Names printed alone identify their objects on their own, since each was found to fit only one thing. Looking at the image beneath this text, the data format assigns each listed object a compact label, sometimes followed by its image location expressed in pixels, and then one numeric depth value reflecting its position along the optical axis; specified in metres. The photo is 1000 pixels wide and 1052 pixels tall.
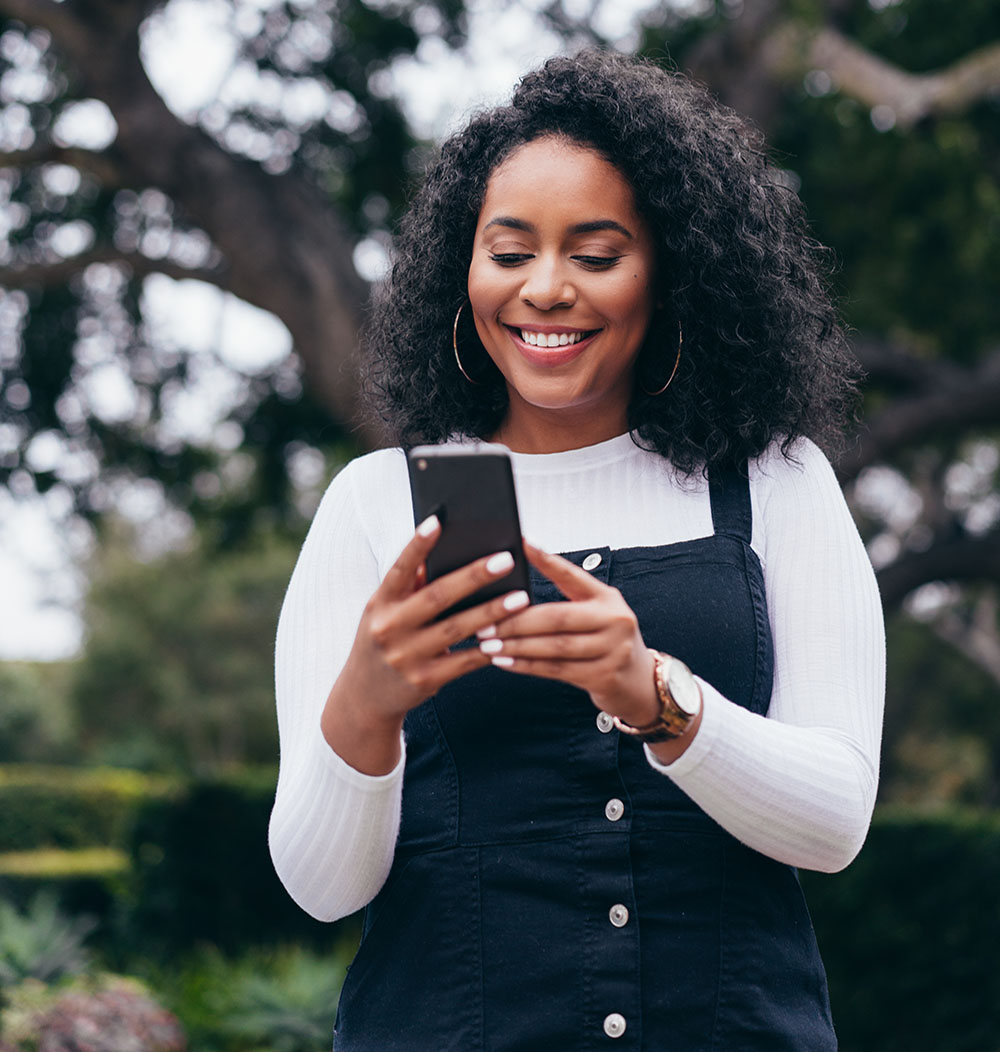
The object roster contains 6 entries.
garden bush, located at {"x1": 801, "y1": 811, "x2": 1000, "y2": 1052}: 6.84
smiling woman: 1.61
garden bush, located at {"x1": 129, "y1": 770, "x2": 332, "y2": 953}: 9.74
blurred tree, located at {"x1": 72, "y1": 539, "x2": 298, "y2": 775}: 30.20
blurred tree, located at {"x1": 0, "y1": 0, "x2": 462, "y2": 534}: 9.00
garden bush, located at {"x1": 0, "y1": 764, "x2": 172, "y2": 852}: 20.48
